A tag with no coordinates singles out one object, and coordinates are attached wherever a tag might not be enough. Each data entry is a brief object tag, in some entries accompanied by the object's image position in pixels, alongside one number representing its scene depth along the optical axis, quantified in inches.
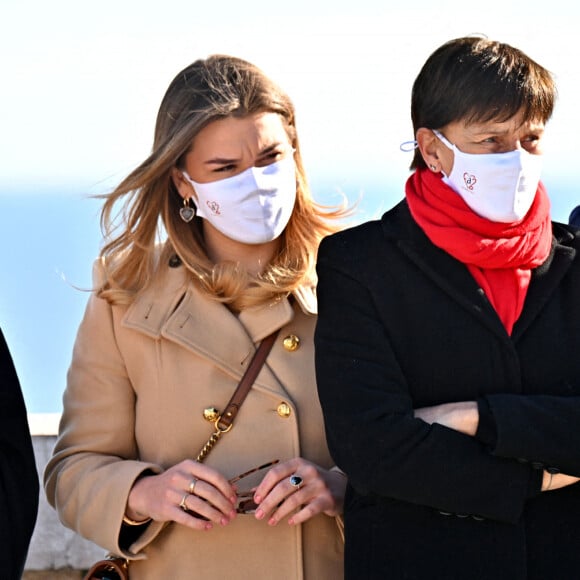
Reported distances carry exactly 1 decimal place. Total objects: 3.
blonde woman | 302.2
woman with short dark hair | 259.4
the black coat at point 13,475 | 279.7
